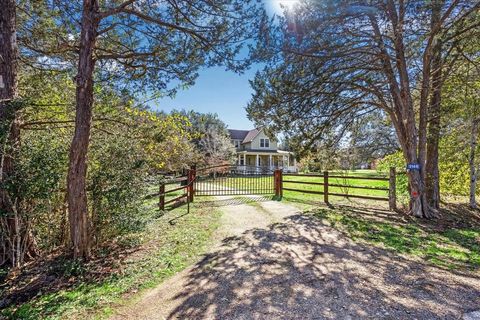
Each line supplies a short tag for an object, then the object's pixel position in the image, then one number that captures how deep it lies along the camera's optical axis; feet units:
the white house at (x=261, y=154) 98.92
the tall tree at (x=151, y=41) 13.53
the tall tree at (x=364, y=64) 18.21
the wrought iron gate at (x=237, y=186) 39.37
